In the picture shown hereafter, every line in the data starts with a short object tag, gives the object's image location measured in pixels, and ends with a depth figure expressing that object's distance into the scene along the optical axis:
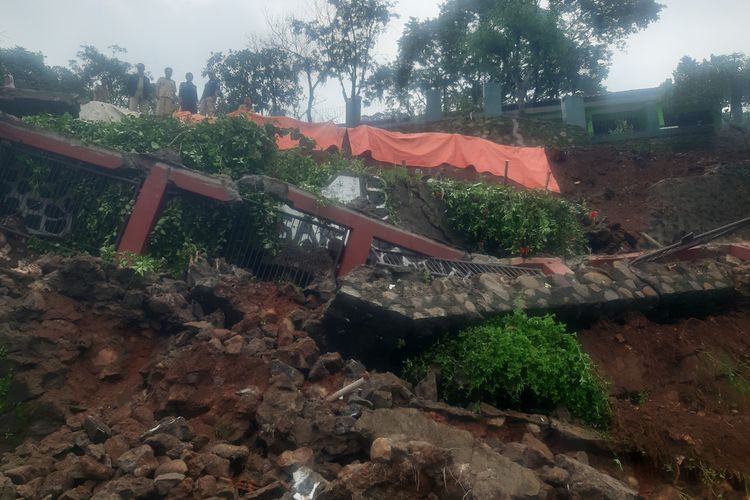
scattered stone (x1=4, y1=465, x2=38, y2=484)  3.79
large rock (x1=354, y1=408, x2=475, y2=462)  4.38
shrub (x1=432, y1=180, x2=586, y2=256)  11.91
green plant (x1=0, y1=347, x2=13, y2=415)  4.81
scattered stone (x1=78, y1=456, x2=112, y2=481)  3.82
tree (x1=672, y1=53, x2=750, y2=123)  21.86
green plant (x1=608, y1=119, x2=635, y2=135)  23.33
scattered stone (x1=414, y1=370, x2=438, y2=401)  5.42
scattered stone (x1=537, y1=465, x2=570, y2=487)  4.06
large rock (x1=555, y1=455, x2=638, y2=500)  3.91
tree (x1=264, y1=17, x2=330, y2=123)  26.22
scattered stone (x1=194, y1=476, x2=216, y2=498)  3.69
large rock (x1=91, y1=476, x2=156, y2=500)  3.55
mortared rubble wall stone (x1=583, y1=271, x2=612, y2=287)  6.98
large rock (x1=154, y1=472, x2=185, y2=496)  3.66
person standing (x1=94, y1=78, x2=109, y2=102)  14.59
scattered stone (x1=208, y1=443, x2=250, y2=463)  4.13
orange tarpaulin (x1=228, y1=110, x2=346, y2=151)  14.12
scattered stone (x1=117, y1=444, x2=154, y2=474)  3.85
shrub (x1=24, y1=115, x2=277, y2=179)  8.73
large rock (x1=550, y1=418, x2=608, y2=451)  5.01
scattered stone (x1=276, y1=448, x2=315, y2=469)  4.06
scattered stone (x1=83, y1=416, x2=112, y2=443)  4.37
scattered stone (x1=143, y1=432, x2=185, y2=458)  4.10
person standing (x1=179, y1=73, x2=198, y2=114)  14.16
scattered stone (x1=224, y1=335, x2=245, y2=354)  5.40
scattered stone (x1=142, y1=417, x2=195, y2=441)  4.34
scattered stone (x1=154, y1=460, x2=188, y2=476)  3.80
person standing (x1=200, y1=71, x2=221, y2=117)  14.74
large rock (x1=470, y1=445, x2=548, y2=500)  3.64
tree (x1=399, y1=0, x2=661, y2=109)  23.42
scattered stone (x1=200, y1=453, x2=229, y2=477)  3.95
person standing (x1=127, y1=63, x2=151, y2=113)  14.09
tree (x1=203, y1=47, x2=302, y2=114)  25.78
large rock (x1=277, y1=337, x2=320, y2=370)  5.52
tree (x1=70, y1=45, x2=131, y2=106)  25.53
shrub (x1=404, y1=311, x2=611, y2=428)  5.41
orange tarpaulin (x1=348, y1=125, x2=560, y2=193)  14.46
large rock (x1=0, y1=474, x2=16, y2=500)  3.59
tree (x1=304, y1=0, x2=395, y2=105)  25.31
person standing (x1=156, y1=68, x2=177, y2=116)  14.08
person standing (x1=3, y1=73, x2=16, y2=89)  13.16
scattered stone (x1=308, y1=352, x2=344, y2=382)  5.41
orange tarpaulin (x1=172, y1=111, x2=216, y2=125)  10.12
